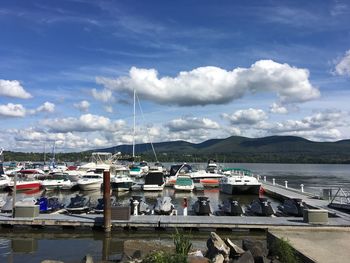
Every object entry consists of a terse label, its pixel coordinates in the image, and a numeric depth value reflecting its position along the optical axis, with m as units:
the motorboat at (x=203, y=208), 24.52
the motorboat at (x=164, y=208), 24.78
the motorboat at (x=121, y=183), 46.97
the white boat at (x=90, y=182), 47.56
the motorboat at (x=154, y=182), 46.28
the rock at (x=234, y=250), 13.83
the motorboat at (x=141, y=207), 24.40
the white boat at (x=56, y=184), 47.67
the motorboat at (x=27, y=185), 46.50
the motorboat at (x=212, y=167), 67.12
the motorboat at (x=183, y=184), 46.69
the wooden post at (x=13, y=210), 21.68
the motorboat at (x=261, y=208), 24.09
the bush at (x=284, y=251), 12.56
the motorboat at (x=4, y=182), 46.72
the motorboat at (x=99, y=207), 24.30
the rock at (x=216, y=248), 13.14
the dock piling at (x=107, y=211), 20.08
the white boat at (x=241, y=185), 42.76
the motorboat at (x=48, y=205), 24.42
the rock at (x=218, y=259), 12.32
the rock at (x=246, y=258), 12.36
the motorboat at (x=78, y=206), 24.66
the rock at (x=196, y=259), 11.71
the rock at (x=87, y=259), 12.78
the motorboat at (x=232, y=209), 24.11
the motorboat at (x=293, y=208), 24.20
